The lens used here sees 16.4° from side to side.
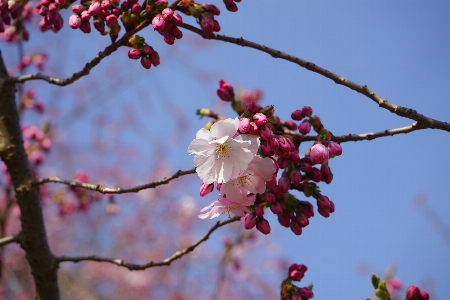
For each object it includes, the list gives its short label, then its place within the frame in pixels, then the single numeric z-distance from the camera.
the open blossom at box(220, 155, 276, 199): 0.84
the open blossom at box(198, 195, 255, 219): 0.86
